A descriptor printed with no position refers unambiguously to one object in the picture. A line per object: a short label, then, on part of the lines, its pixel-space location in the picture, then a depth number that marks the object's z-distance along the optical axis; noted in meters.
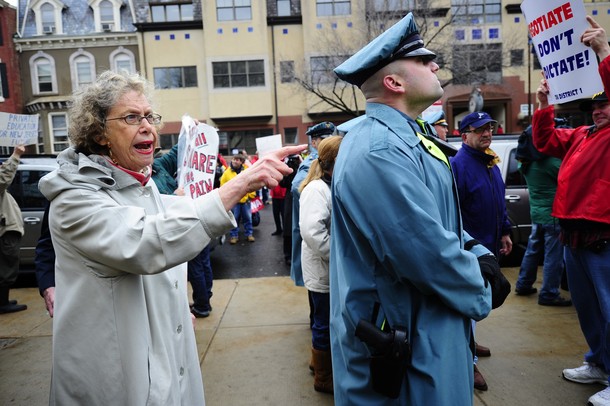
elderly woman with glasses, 1.50
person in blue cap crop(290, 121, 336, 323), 4.02
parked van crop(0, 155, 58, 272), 7.03
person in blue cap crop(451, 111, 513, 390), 3.65
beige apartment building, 23.42
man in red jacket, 3.00
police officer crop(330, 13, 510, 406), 1.60
